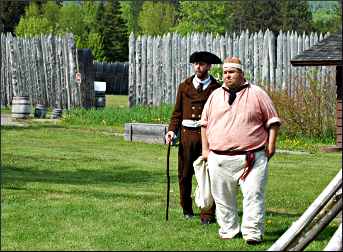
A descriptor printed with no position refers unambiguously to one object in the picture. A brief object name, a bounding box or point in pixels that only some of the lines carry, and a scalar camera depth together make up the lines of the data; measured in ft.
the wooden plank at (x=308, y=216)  30.01
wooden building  66.90
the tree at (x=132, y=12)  361.61
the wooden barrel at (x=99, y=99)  106.29
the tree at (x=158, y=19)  294.25
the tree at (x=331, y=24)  210.28
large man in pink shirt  33.81
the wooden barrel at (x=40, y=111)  93.45
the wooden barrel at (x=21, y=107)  90.99
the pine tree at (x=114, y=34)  256.73
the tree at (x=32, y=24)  203.81
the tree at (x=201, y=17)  249.75
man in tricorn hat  38.32
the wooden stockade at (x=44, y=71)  99.71
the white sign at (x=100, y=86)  118.21
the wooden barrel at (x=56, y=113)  93.30
